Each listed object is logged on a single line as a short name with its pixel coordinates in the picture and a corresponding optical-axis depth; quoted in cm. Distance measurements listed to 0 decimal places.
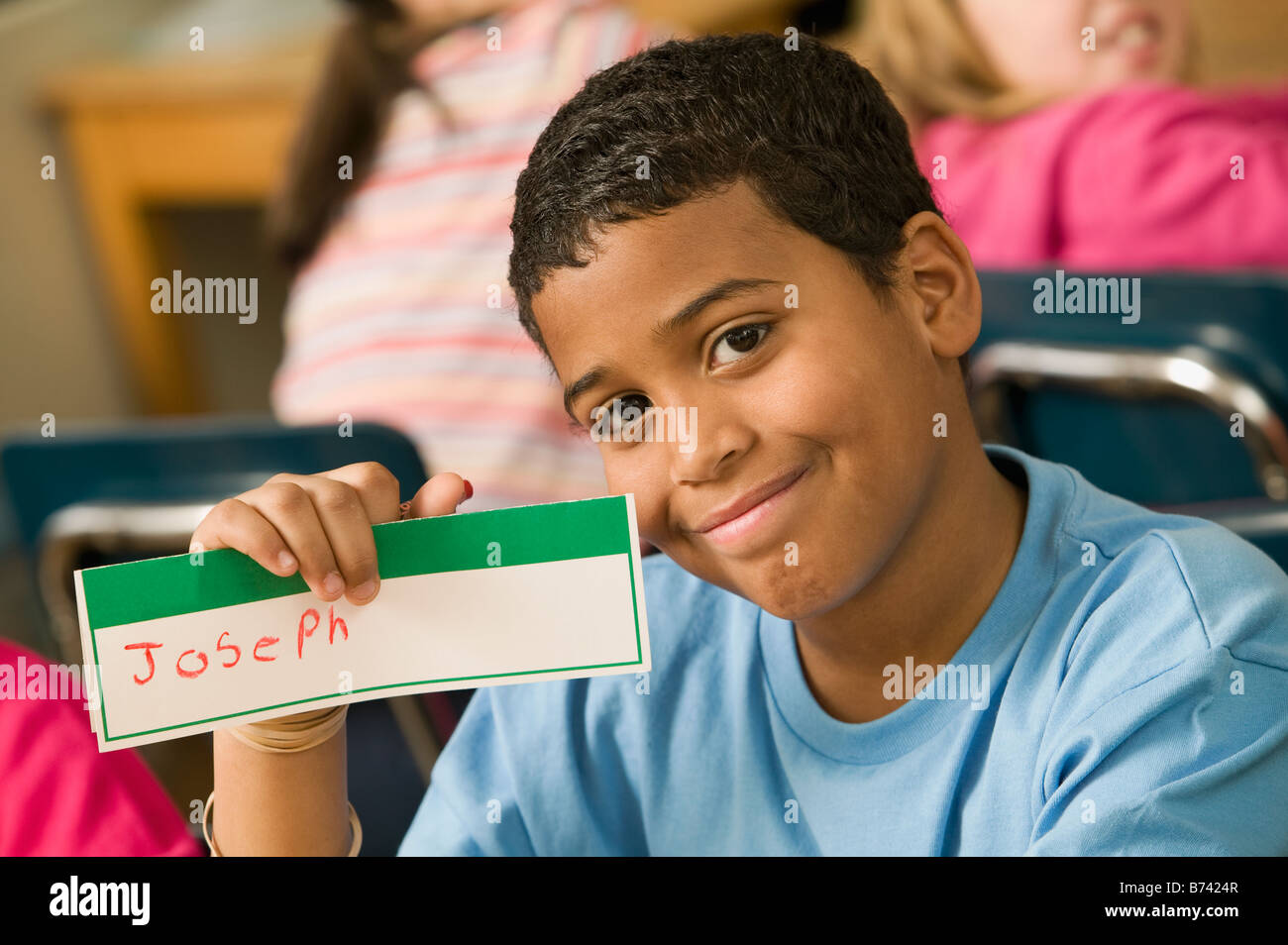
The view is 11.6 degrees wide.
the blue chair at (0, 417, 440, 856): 274
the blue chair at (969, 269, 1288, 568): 285
